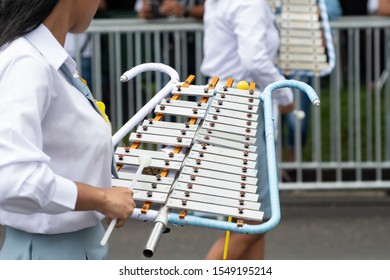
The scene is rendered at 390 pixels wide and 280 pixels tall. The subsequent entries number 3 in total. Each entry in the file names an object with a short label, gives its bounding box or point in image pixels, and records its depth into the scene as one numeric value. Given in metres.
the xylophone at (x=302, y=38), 8.58
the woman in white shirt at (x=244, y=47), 7.81
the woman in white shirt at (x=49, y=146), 3.79
